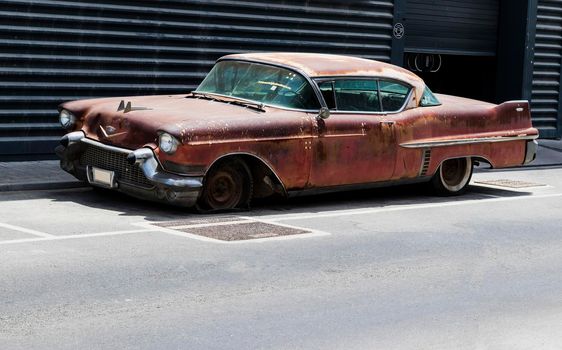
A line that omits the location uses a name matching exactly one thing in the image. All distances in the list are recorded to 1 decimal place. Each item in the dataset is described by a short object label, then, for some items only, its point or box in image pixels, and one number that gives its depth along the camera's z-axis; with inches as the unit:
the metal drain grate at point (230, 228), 369.1
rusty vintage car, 404.2
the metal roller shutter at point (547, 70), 827.4
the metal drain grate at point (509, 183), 555.2
